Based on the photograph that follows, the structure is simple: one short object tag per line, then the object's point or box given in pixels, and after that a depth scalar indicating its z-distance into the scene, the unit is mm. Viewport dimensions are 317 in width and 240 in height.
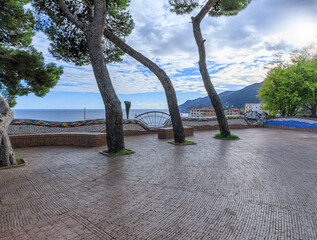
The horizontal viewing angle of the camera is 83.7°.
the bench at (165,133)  7922
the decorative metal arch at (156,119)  10297
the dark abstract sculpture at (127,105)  10656
